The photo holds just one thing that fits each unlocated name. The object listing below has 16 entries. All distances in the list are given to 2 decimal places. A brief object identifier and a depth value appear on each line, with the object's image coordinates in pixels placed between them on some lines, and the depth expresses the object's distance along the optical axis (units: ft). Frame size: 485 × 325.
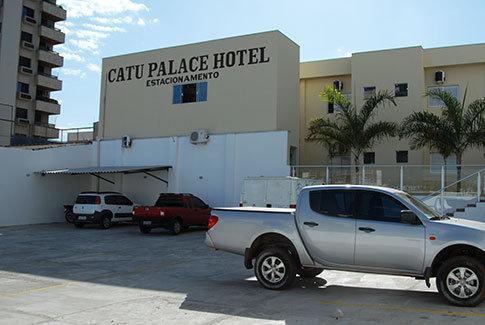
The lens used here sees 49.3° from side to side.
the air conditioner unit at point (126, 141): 96.77
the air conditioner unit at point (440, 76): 89.81
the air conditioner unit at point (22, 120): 181.10
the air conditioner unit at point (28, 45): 184.44
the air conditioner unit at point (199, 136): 87.76
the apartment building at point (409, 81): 88.48
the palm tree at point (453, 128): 72.84
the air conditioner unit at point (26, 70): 183.42
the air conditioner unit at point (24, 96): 182.70
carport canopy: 84.79
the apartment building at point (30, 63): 176.76
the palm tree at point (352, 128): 82.07
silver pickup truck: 26.91
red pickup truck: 69.46
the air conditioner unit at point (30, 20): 186.70
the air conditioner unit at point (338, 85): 97.76
